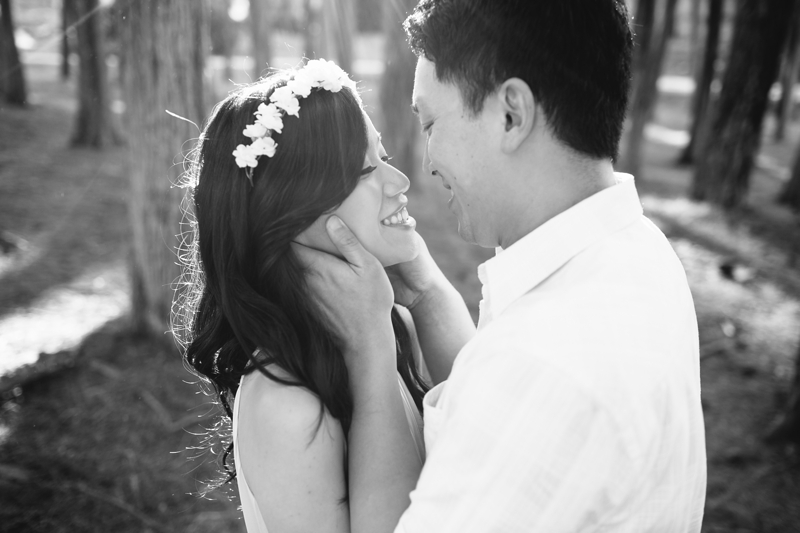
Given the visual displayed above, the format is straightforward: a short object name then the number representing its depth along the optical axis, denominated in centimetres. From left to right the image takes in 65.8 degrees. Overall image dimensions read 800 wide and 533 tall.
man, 121
